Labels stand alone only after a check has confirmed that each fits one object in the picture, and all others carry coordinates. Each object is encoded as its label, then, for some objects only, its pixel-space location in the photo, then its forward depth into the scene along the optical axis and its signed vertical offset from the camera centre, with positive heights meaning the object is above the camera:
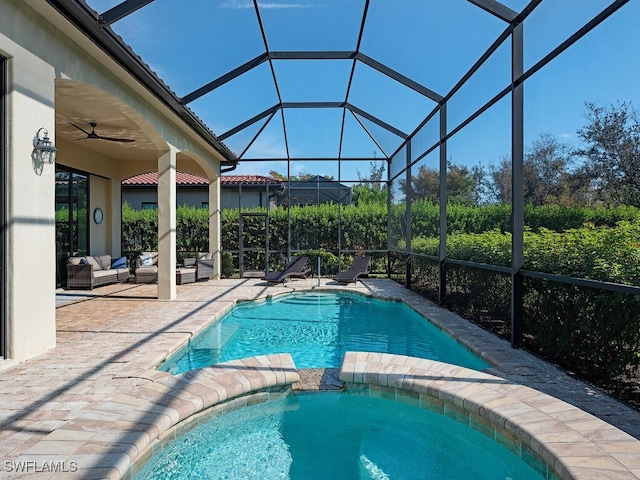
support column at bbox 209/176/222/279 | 13.03 +0.44
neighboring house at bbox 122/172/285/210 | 17.81 +1.94
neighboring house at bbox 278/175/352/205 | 14.77 +1.57
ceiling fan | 8.52 +2.08
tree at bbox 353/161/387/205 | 14.41 +1.73
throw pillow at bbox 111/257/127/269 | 12.39 -0.61
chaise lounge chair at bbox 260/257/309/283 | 11.93 -0.89
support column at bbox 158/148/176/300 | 9.02 +0.32
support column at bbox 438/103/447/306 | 8.49 +0.69
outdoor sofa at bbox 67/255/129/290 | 10.49 -0.77
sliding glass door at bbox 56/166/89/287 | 11.16 +0.63
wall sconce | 4.74 +0.96
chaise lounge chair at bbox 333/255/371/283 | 12.23 -0.87
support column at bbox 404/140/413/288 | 11.42 +0.47
